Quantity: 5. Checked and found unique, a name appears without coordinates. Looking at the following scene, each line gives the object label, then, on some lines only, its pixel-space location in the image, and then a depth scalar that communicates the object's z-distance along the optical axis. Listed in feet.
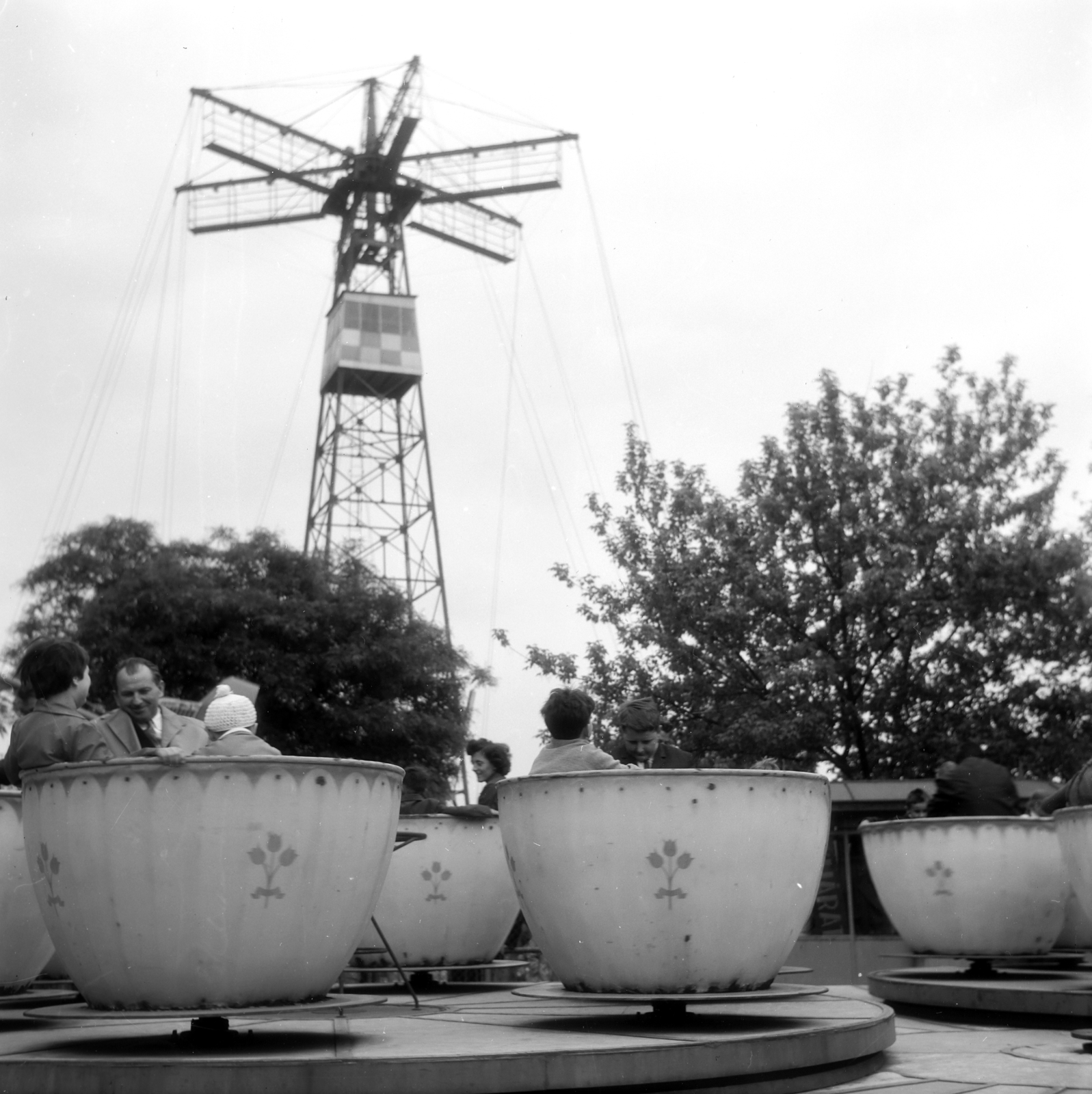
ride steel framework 110.63
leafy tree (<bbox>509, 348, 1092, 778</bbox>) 64.75
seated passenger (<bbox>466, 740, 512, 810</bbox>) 26.94
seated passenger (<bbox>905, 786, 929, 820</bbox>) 37.81
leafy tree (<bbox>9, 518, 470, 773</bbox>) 94.68
